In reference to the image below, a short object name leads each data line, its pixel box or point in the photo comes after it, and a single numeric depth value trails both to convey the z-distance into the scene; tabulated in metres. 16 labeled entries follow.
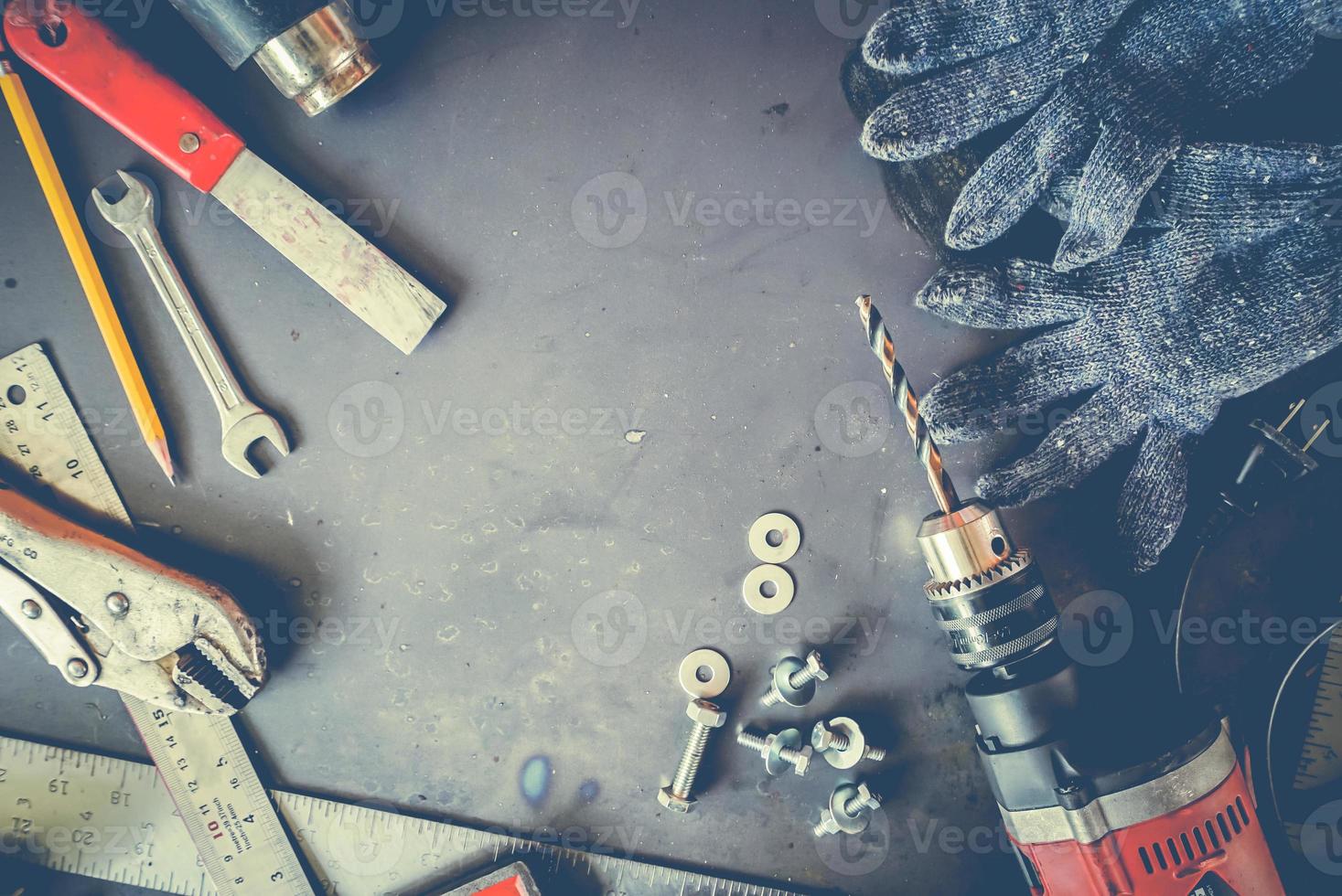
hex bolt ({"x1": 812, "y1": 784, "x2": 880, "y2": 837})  0.61
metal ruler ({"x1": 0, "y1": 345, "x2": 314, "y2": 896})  0.62
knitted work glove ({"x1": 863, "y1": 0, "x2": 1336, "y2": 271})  0.59
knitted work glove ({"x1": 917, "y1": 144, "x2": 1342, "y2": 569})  0.59
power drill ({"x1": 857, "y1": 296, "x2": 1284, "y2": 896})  0.57
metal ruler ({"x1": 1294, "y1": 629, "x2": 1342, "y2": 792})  0.62
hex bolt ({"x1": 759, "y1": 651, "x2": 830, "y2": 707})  0.61
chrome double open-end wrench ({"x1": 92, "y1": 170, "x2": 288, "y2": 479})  0.62
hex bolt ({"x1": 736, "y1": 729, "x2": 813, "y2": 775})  0.62
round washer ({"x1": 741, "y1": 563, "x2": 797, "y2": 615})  0.63
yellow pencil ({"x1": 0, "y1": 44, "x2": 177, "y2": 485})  0.61
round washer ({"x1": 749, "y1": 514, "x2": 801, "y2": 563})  0.63
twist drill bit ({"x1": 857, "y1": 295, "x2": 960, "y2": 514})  0.58
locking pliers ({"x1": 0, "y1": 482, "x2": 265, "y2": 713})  0.61
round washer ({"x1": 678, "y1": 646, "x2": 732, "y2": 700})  0.63
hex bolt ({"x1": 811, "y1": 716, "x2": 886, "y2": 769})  0.62
